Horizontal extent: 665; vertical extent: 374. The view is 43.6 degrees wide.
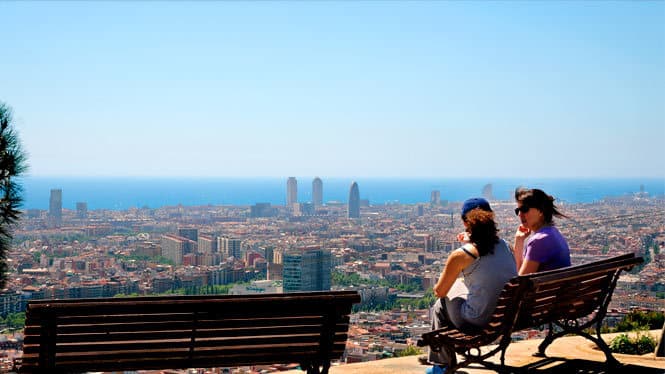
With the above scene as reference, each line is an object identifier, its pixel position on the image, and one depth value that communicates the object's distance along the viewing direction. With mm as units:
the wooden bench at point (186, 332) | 3262
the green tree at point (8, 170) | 4543
